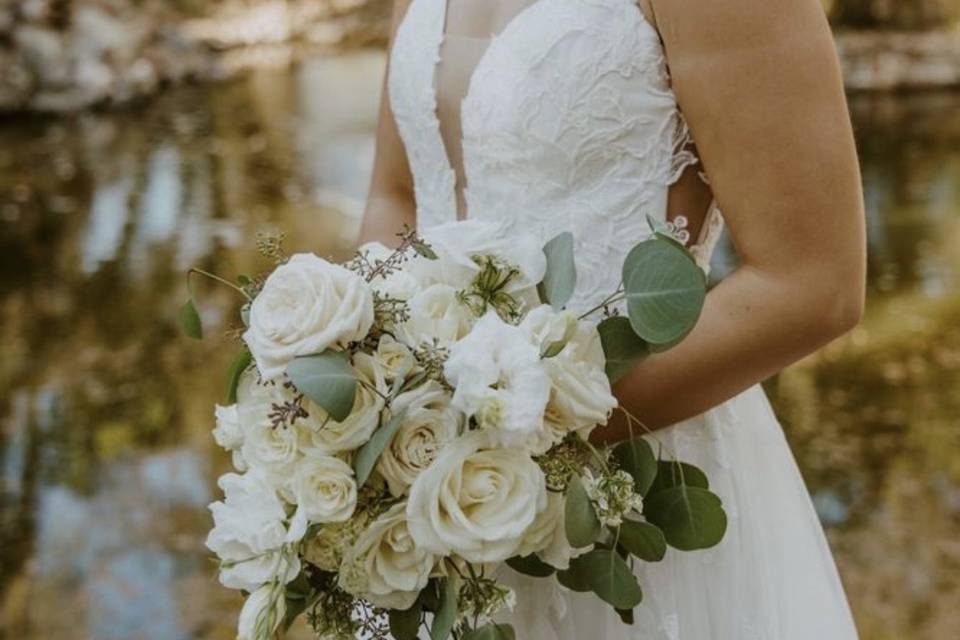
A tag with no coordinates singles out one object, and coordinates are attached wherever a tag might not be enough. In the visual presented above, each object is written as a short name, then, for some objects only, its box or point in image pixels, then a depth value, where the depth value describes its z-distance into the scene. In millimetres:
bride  1581
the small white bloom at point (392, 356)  1468
